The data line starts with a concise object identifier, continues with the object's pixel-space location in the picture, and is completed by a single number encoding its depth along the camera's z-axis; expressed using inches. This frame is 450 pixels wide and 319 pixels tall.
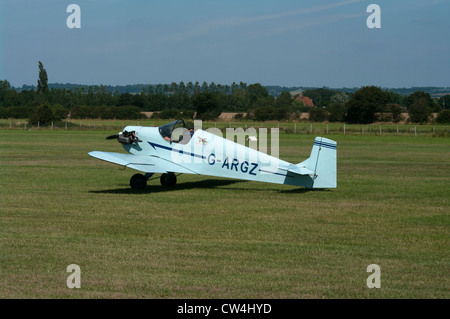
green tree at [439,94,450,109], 5068.9
